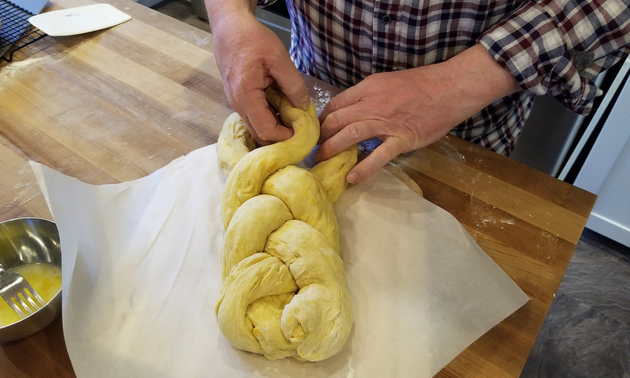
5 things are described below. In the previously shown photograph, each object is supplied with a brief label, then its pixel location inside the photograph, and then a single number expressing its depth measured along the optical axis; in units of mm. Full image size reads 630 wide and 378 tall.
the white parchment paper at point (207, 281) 837
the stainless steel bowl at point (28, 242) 950
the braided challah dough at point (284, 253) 810
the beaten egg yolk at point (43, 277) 915
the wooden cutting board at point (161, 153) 892
